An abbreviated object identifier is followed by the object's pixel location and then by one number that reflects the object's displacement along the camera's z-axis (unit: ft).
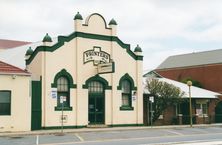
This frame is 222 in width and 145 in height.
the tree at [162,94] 121.19
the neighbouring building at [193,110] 129.39
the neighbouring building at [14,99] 92.58
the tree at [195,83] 187.18
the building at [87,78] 100.83
